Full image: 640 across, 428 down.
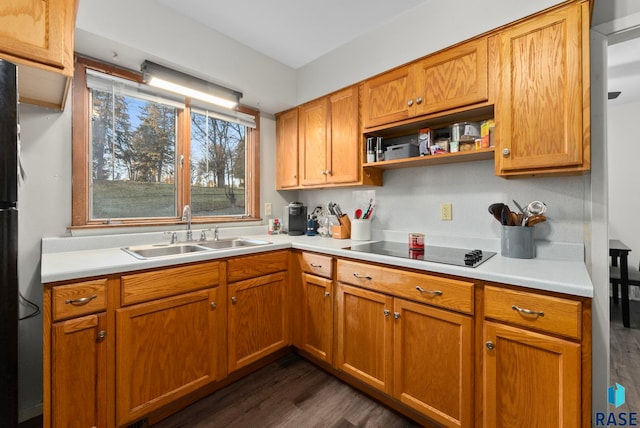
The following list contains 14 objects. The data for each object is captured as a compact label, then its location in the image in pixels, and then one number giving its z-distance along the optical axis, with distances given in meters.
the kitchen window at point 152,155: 1.84
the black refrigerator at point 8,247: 0.88
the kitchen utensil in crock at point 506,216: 1.59
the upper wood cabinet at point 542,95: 1.33
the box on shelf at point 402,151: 1.96
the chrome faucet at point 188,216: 2.17
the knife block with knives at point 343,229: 2.38
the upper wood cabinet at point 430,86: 1.61
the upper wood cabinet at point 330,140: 2.22
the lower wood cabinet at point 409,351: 1.35
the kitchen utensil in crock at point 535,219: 1.52
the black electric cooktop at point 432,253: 1.47
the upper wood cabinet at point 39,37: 1.08
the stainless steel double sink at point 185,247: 1.87
